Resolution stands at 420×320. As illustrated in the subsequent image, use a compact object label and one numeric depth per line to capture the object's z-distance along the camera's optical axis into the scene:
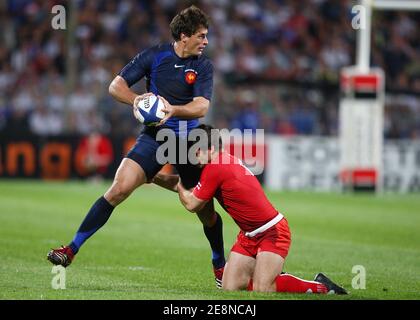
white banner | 46.78
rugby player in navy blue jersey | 16.86
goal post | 41.81
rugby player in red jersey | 15.98
